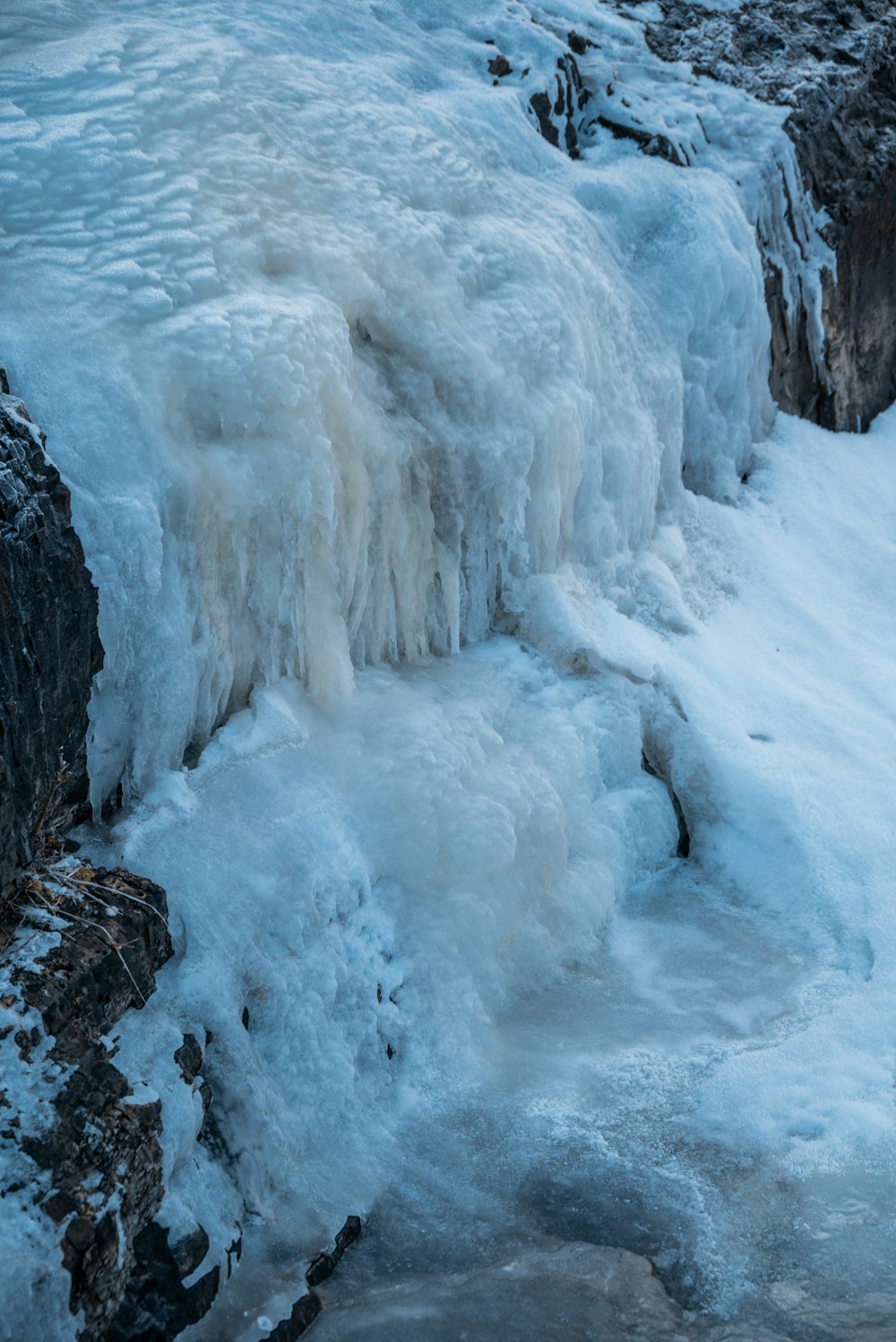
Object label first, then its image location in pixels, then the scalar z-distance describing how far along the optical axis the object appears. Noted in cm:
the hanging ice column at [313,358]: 336
